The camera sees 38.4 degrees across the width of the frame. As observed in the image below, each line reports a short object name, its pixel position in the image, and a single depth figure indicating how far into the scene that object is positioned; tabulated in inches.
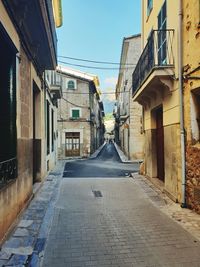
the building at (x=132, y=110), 829.2
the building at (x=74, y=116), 1055.6
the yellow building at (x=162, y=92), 304.5
